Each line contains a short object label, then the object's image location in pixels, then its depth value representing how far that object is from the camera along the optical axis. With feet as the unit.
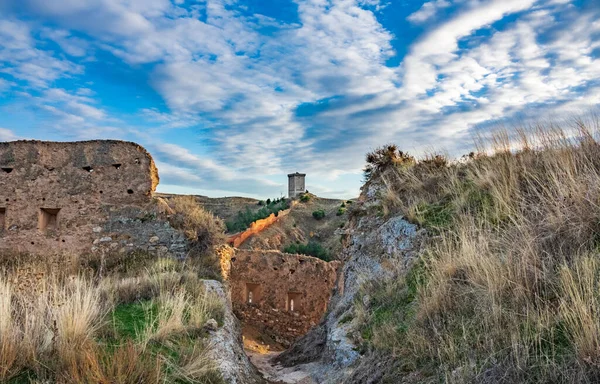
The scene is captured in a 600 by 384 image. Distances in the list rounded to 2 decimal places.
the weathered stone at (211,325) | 17.79
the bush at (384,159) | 32.24
